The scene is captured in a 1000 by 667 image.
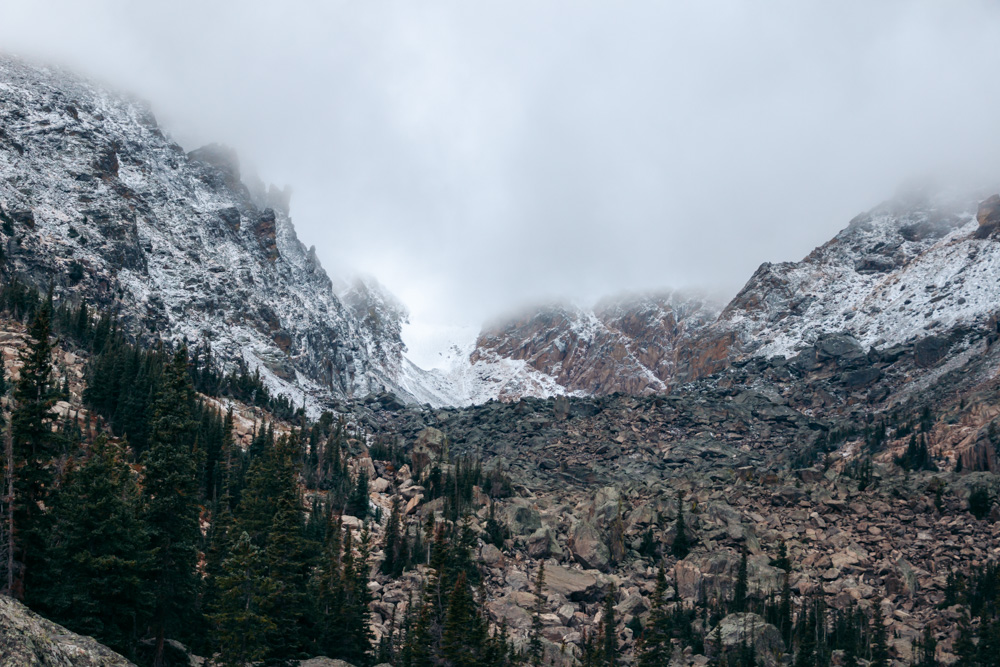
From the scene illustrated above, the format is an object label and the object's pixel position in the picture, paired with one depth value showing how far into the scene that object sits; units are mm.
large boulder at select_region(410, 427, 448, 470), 175375
